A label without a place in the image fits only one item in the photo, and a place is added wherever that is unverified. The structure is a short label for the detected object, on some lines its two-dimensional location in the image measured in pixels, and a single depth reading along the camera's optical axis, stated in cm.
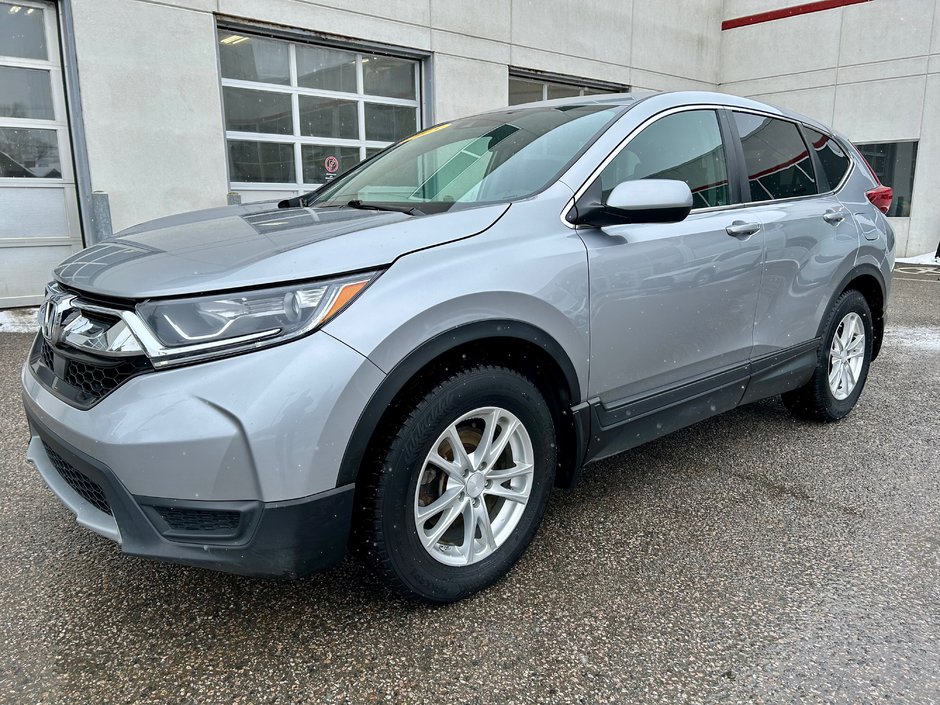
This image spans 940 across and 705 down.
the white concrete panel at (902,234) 1402
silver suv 182
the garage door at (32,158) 706
